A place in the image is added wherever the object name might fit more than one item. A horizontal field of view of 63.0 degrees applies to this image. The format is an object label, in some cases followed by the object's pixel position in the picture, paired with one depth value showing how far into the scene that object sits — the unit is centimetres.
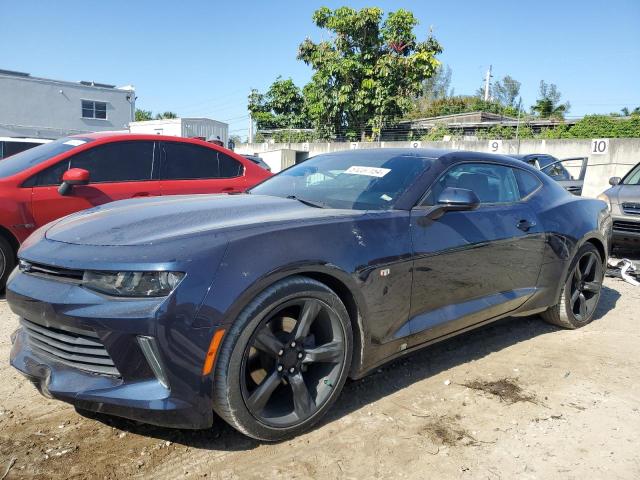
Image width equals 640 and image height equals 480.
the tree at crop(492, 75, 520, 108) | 7030
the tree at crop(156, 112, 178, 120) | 6929
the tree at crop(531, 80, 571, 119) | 2697
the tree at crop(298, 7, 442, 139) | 2444
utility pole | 6073
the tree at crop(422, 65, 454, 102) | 6606
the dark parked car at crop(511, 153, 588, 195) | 1107
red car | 475
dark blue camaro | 213
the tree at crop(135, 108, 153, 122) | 6355
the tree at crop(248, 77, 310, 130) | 3102
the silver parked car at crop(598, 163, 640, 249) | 714
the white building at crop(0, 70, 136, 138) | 2681
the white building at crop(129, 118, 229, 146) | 2539
